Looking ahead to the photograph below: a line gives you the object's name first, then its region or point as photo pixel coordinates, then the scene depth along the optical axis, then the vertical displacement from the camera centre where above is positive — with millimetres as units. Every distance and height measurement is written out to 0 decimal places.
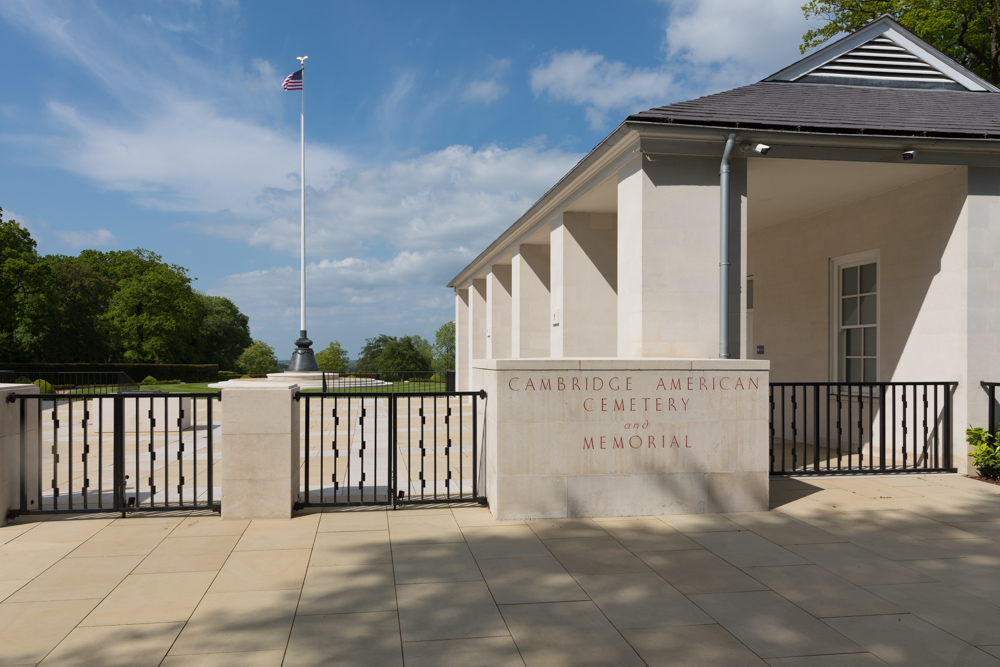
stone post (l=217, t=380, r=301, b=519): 6043 -1134
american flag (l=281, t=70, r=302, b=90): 27792 +11424
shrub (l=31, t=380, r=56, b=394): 22422 -1821
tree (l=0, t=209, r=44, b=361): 34281 +3231
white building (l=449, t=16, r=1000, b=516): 7684 +1636
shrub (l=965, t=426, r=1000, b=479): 7906 -1420
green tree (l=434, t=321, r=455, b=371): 73556 -537
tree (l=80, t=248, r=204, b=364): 46656 +1488
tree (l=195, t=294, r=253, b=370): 57750 +11
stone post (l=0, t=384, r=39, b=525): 5949 -1110
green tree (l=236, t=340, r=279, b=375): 57469 -2251
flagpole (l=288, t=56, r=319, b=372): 28609 +891
